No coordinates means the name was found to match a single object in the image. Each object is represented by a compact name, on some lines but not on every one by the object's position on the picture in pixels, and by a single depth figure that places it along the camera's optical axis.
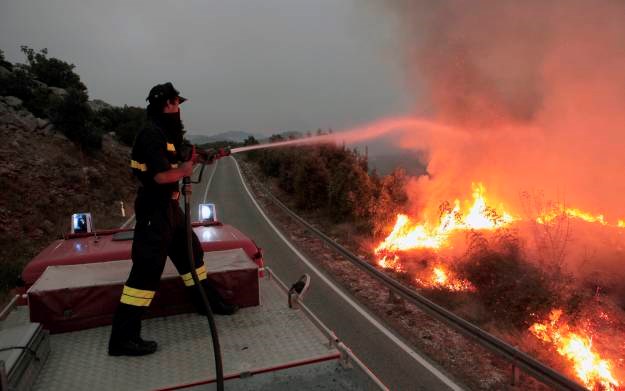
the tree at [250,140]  66.28
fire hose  2.18
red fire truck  2.22
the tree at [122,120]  28.24
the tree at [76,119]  19.91
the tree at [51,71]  27.61
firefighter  2.75
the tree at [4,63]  24.79
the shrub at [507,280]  6.46
